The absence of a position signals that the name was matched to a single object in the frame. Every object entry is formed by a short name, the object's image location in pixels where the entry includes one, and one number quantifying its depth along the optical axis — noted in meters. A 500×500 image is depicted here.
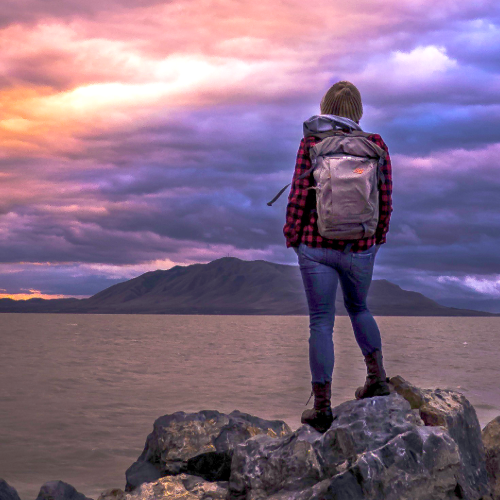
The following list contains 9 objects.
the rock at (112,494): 5.52
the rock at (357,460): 4.04
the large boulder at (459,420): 4.95
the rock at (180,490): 5.21
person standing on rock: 4.53
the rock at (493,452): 5.68
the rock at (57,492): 6.28
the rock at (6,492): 6.22
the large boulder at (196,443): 6.27
